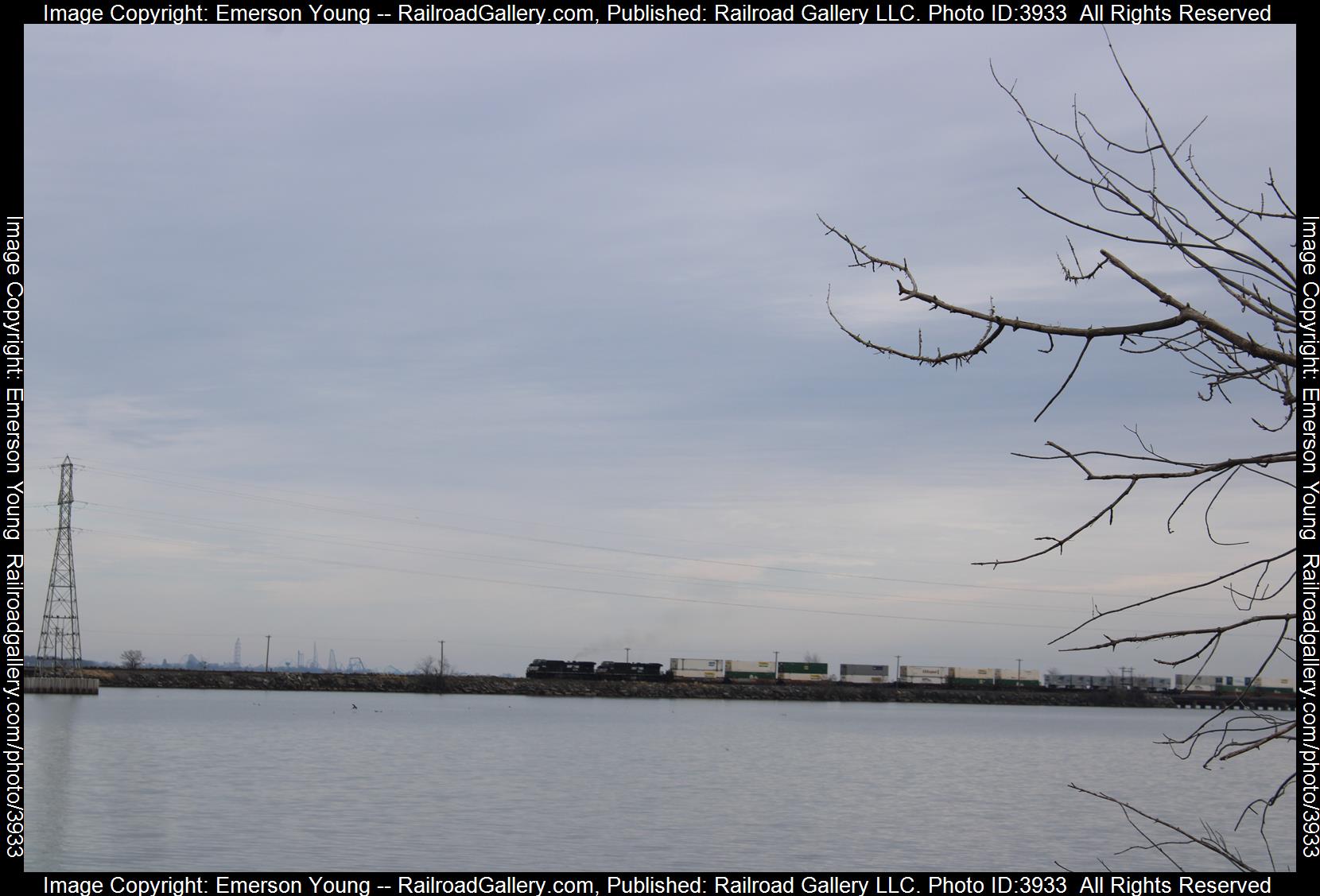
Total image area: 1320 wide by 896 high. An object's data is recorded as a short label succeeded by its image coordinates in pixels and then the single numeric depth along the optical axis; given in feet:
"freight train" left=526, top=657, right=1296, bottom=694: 595.47
